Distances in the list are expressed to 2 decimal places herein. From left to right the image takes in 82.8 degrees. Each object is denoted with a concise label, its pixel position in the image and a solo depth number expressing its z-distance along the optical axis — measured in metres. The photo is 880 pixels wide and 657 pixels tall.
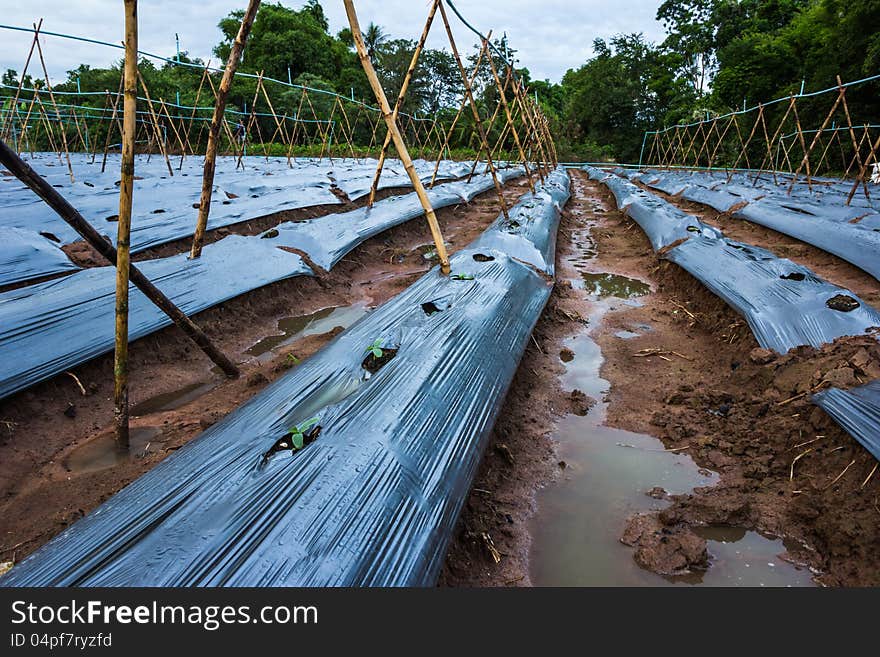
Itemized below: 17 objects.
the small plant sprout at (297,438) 1.75
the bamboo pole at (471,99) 6.08
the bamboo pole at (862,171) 7.79
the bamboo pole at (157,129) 10.07
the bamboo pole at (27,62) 8.47
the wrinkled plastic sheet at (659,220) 6.18
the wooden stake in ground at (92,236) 1.86
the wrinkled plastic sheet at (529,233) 4.97
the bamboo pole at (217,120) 3.22
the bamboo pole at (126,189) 2.19
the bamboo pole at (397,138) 3.89
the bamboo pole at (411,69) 5.62
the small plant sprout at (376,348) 2.42
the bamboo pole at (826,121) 9.07
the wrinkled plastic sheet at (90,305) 2.77
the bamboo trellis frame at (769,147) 17.53
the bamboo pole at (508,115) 8.05
